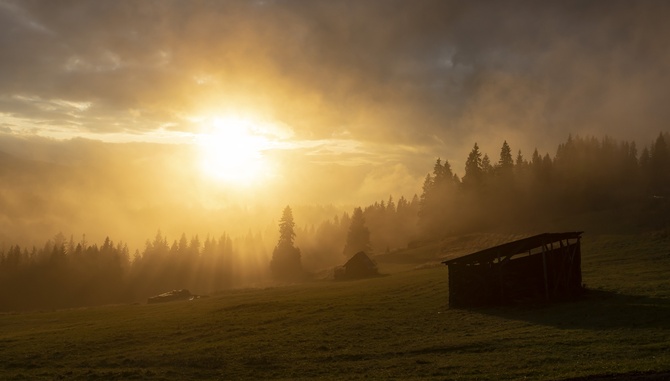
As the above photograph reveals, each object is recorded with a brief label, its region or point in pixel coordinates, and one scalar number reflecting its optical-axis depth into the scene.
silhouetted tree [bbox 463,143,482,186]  130.62
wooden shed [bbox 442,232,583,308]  42.84
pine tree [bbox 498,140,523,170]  136.38
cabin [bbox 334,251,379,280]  90.12
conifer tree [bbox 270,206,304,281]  123.38
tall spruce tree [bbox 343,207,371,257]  126.12
